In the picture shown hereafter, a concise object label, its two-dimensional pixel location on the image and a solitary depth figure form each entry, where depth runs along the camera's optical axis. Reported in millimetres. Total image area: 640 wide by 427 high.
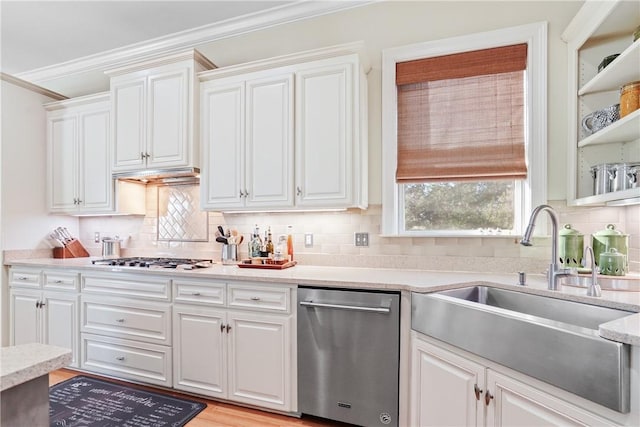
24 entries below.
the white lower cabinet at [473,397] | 1139
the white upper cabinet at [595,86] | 1810
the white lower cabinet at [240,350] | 2074
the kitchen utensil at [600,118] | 1885
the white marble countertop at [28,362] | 660
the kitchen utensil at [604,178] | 1833
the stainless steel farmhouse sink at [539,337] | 961
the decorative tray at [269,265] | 2461
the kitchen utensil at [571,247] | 2016
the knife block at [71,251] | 3312
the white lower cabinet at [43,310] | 2699
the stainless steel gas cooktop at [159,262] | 2527
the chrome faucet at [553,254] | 1647
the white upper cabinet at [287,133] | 2336
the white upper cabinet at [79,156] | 3119
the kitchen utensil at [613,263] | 1776
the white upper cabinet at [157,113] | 2674
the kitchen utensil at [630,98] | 1642
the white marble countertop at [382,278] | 1568
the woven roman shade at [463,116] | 2283
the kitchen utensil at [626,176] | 1720
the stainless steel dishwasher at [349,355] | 1860
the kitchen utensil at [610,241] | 1858
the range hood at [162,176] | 2726
